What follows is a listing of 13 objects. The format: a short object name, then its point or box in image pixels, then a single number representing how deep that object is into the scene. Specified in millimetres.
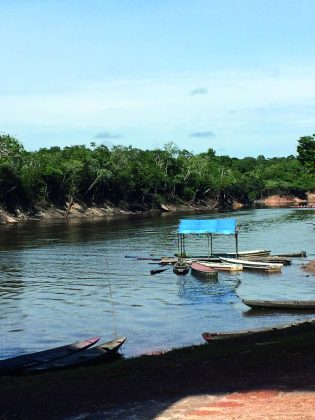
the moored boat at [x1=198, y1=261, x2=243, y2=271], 49844
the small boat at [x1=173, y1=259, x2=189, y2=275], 49088
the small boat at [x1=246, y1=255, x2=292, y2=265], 54000
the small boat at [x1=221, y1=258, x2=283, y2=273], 49500
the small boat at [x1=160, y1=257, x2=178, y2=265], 54469
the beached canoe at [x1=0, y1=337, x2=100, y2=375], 18744
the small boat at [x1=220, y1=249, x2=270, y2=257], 58219
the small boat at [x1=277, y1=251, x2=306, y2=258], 58625
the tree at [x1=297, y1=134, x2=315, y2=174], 58469
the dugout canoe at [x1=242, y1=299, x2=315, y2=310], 31281
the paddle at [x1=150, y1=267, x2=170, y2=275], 49622
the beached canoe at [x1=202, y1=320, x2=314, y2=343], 22438
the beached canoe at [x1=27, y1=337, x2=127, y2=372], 18922
